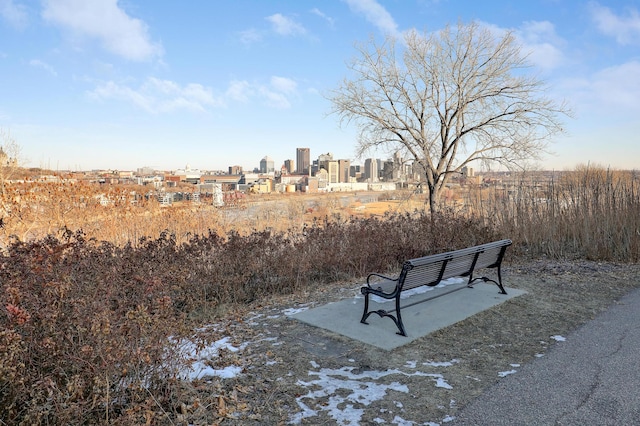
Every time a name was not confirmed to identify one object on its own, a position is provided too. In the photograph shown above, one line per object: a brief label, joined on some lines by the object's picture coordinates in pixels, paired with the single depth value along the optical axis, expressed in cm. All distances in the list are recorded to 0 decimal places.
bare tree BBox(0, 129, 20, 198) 1014
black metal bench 450
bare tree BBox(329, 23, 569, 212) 1583
